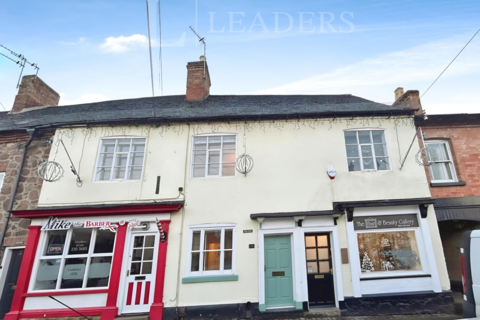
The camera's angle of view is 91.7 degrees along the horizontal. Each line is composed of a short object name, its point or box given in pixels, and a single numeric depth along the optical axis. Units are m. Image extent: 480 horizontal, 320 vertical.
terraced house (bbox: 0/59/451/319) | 7.04
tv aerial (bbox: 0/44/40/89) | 11.38
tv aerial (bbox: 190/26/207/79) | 11.68
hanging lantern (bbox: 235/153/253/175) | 7.95
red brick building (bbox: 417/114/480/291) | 8.38
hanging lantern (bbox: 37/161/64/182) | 7.58
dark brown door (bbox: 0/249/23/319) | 7.44
